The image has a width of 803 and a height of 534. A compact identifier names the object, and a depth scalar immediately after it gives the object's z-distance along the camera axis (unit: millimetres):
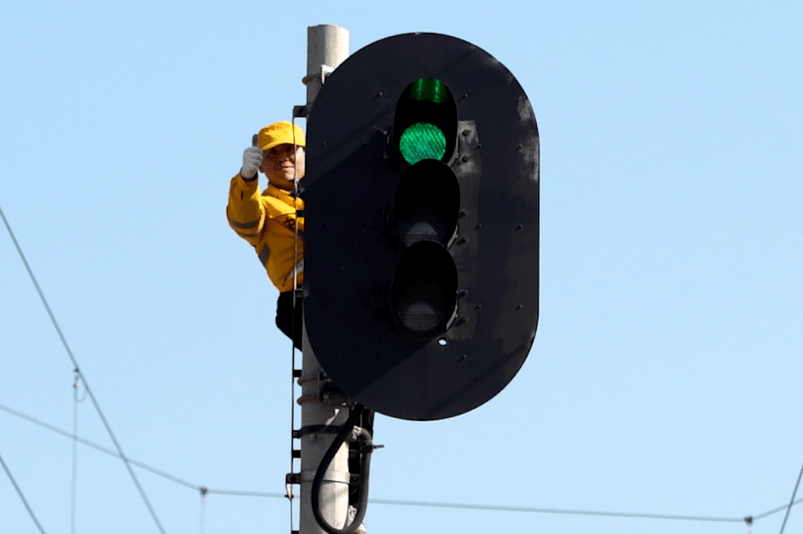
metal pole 14195
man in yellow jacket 15578
